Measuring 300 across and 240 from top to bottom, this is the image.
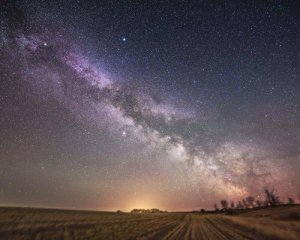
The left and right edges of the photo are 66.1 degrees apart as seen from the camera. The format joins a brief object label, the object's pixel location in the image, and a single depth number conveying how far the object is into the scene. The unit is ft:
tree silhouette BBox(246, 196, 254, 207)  596.29
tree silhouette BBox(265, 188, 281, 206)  447.83
